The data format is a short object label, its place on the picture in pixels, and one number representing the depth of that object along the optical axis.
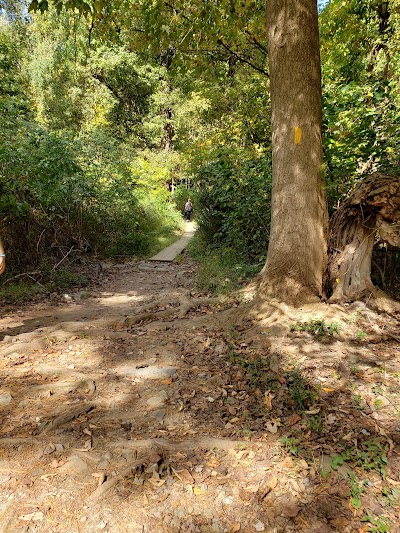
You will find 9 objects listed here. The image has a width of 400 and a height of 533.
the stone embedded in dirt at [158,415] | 3.05
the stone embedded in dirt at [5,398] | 3.16
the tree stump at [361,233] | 4.54
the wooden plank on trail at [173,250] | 12.76
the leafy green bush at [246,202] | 7.89
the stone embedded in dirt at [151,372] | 3.74
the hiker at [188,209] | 25.69
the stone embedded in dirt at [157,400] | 3.25
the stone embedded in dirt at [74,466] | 2.34
